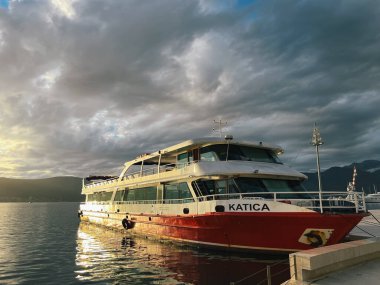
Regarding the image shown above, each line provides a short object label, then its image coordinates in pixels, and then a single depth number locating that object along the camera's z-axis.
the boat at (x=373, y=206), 66.49
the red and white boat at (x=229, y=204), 14.46
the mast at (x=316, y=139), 43.21
